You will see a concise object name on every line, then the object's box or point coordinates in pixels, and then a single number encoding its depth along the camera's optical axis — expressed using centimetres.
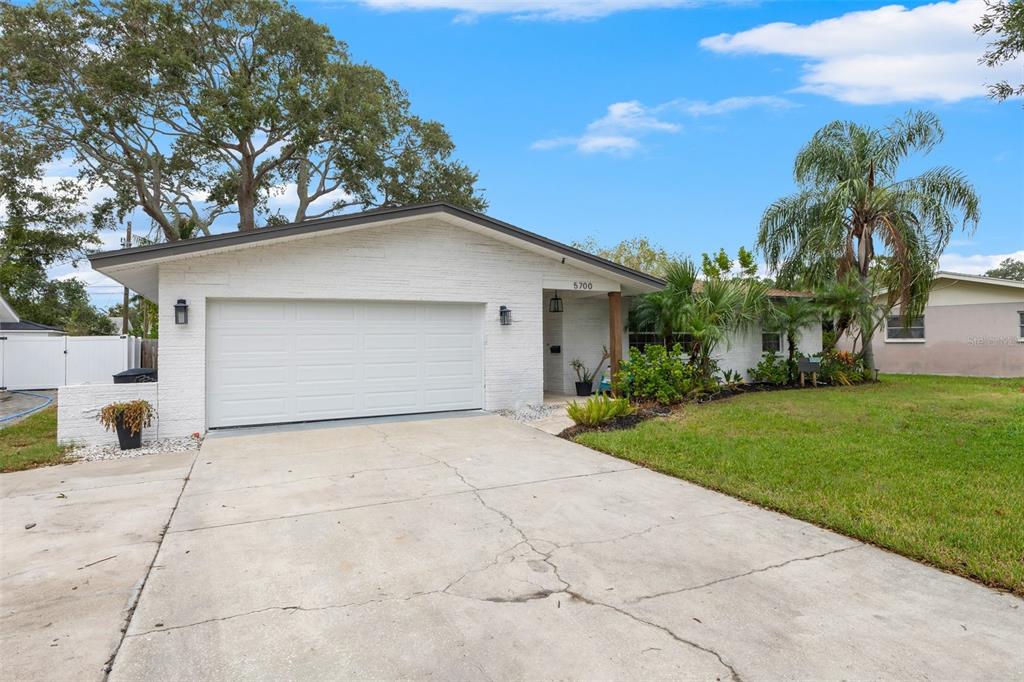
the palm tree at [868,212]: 1365
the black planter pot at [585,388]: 1288
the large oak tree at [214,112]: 1652
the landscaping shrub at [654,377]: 1077
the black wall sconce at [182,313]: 802
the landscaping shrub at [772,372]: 1435
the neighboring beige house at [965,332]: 1708
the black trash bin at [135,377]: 854
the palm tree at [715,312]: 1162
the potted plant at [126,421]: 746
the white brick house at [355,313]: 819
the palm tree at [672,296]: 1223
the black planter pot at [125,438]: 747
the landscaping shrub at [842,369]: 1433
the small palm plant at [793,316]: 1386
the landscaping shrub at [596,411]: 855
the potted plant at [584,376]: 1291
